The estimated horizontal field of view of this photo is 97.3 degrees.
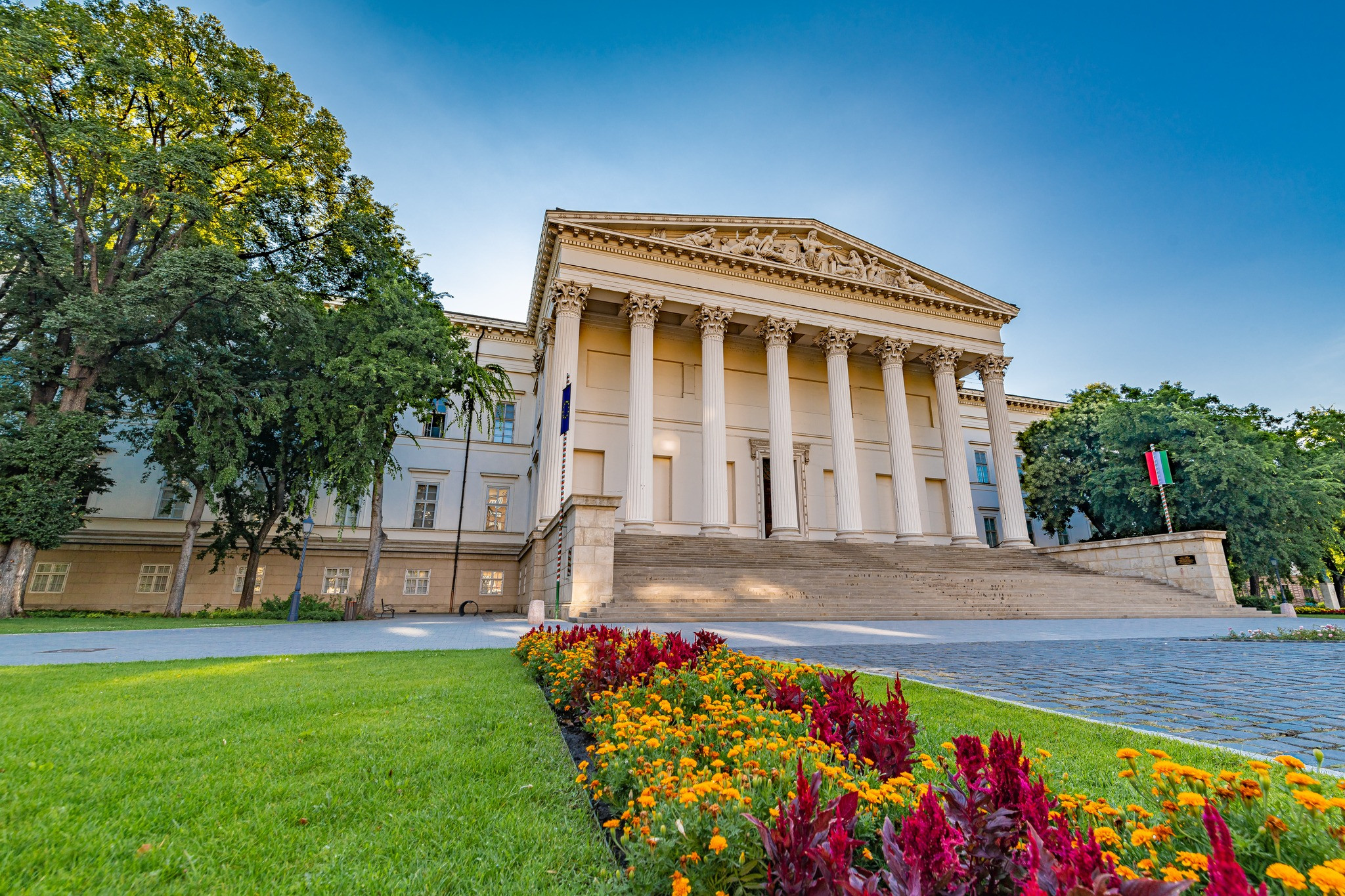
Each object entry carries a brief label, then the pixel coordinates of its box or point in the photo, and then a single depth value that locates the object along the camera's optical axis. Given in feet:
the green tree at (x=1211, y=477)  81.30
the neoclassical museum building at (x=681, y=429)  79.51
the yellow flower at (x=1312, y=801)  5.11
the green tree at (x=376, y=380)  64.75
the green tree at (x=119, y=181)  55.52
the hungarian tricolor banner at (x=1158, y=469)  76.74
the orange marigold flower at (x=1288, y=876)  3.98
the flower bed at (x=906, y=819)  4.79
